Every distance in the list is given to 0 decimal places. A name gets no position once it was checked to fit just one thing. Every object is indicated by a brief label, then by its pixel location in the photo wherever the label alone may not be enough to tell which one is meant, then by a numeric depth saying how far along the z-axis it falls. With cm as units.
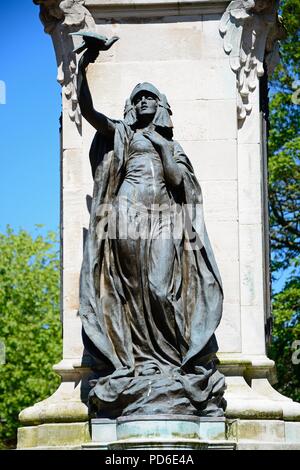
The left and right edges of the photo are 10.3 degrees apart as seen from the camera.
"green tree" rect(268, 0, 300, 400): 3092
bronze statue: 1742
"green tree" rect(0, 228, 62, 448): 3988
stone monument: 1866
